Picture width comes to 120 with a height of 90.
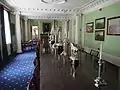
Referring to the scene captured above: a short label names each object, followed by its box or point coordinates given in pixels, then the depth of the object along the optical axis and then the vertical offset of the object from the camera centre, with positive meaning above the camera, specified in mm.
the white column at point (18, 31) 5501 +479
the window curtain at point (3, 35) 3903 +168
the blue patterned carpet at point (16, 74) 2339 -1177
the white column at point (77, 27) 5049 +625
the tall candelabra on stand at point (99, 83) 920 -488
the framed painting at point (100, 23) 3311 +570
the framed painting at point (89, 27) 4067 +513
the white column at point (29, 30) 9693 +929
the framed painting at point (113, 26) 2725 +385
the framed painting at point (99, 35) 3379 +106
